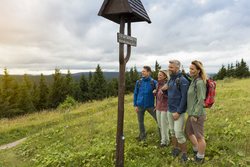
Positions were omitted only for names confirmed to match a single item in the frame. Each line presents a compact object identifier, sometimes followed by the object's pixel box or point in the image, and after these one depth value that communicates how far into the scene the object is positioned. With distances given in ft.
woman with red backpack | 9.31
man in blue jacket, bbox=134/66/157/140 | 14.67
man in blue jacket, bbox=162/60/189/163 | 10.55
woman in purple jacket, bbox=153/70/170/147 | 13.10
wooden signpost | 10.80
